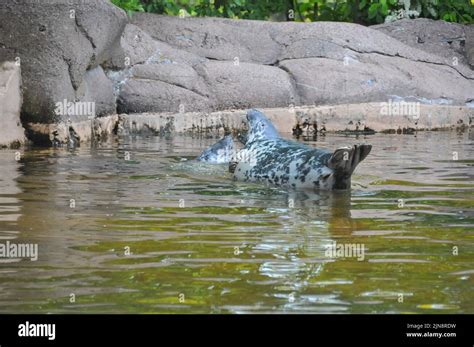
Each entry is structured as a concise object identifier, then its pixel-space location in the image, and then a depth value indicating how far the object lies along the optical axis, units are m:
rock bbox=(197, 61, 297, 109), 14.70
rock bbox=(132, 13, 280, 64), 15.58
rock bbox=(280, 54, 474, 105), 15.20
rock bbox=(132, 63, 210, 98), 14.45
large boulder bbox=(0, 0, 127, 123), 11.85
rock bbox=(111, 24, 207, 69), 14.62
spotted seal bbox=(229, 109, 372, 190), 8.60
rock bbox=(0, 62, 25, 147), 11.65
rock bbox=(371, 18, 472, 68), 17.25
